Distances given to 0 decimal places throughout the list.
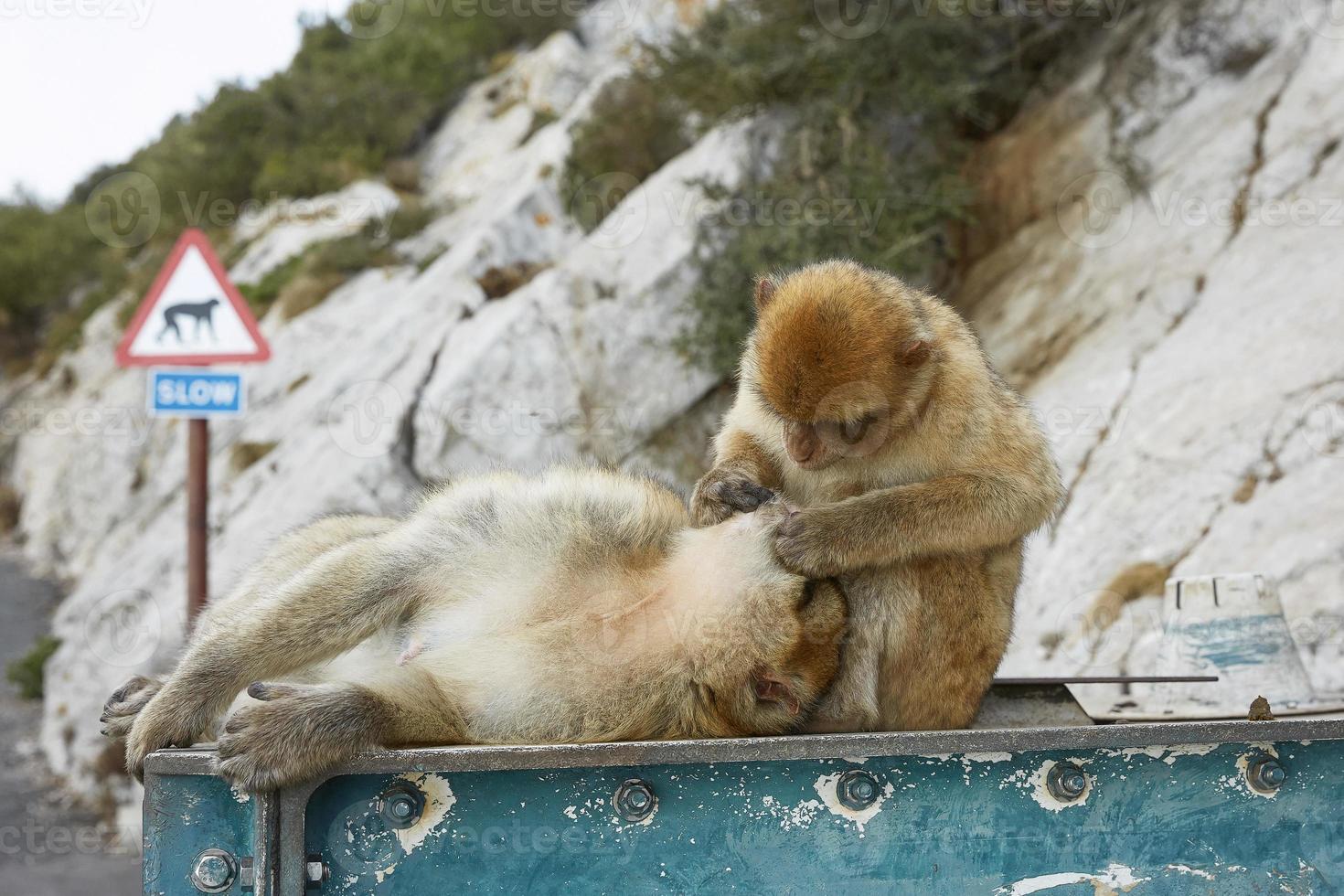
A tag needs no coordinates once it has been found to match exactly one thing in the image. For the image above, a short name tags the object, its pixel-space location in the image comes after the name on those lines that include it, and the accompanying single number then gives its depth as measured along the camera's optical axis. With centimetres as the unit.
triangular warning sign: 682
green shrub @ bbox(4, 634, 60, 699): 1280
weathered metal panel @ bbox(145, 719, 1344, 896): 212
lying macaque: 238
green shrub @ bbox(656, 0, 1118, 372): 944
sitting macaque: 275
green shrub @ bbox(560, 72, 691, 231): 1205
